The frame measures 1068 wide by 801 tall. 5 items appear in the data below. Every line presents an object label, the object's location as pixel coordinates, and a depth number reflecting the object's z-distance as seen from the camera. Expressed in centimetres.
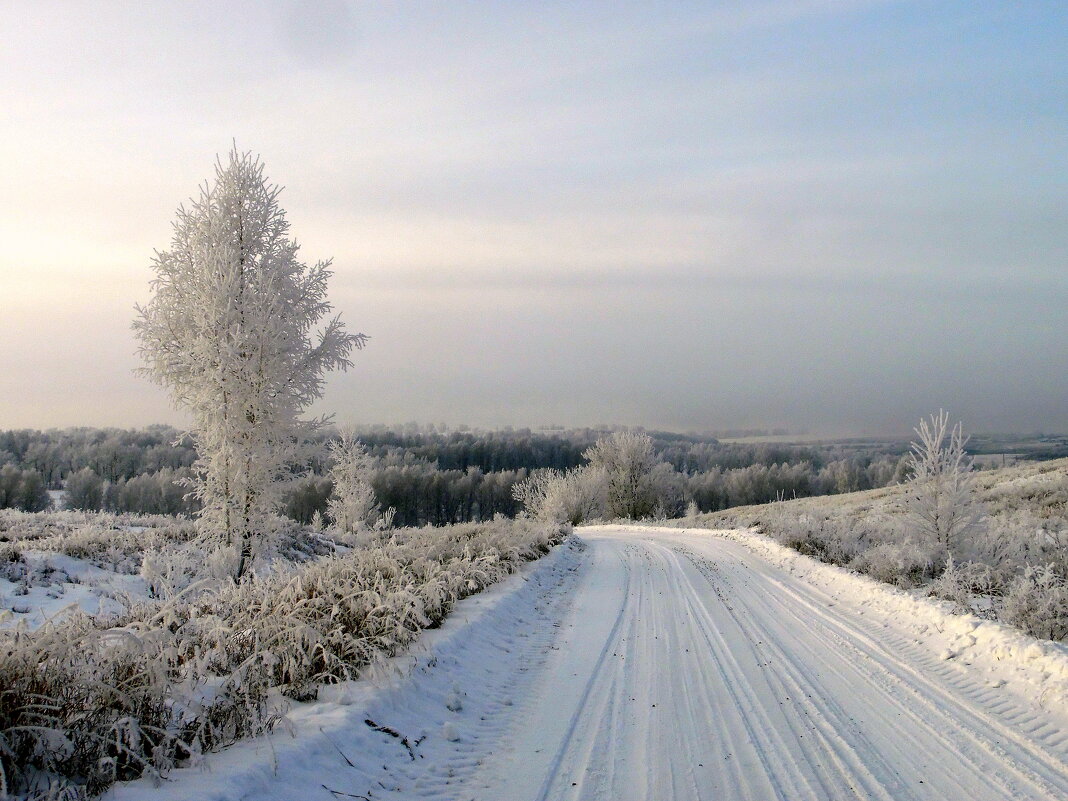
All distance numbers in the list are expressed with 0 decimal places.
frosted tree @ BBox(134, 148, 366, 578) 1214
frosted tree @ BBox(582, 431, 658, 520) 5962
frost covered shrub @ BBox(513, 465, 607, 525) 4916
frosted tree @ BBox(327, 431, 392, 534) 3731
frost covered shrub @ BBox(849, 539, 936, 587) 1091
